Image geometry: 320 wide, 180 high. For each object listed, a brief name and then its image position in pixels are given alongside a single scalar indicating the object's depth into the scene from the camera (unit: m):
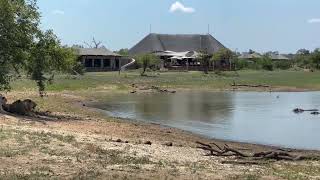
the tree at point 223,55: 111.12
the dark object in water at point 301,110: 44.91
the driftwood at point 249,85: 75.57
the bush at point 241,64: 120.68
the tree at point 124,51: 137.94
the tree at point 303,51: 171.12
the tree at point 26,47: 29.84
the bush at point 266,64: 124.25
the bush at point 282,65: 131.75
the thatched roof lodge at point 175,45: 125.56
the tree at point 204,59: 107.71
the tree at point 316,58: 125.19
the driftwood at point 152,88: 67.89
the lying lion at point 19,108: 30.29
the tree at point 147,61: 95.55
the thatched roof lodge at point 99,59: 103.04
